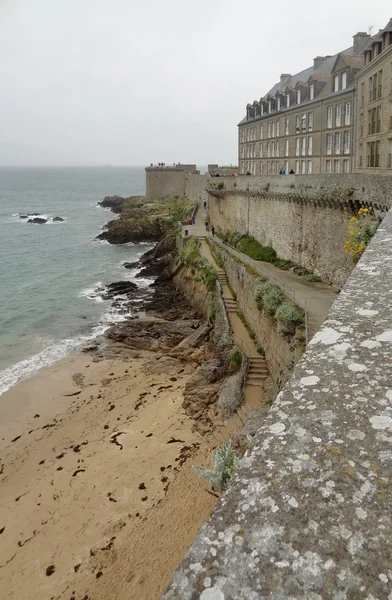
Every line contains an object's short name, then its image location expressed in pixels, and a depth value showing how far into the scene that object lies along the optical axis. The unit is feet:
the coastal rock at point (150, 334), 76.59
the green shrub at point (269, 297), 55.57
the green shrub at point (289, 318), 49.24
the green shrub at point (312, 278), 65.31
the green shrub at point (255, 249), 84.30
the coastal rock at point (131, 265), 138.27
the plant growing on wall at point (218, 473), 12.55
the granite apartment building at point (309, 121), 99.25
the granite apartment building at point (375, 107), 73.51
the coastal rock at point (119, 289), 110.22
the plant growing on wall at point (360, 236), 41.65
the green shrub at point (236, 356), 58.85
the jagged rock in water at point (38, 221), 246.47
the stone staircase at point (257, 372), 54.44
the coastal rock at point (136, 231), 175.63
